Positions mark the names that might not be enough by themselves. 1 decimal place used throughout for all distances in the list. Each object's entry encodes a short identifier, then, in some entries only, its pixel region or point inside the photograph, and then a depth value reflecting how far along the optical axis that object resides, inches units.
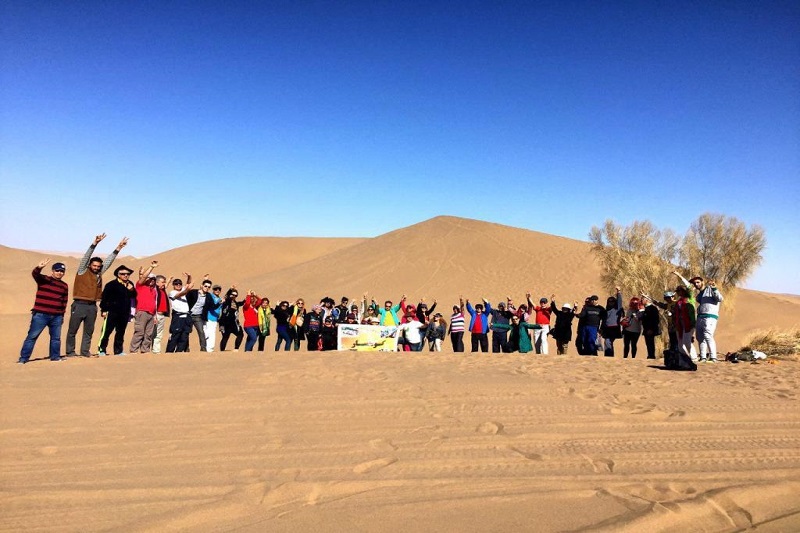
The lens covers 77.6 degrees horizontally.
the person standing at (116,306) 376.2
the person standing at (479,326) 490.9
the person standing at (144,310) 393.1
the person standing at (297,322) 484.1
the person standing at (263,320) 475.2
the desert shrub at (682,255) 783.1
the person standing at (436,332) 492.4
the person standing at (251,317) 468.4
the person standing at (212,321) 451.2
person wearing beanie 326.3
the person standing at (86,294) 349.7
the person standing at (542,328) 476.1
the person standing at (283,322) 477.7
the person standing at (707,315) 370.9
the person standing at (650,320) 436.5
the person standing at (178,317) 417.1
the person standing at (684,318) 366.3
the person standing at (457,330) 483.8
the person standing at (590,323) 438.6
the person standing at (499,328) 486.3
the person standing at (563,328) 470.3
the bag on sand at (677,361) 328.8
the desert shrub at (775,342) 429.1
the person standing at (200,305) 434.3
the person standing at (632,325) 449.4
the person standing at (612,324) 445.4
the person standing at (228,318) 472.7
